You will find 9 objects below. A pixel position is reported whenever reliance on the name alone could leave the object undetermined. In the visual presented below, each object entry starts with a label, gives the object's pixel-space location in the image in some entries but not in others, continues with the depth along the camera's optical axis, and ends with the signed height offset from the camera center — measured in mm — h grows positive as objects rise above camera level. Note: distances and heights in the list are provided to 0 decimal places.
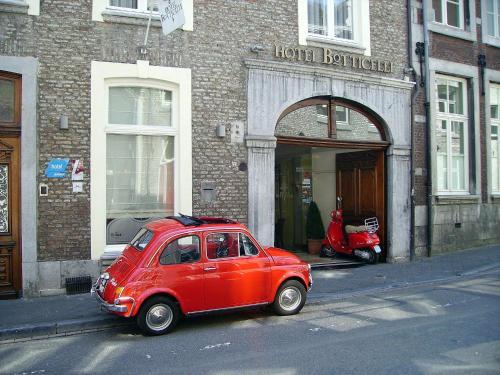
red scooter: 11883 -1082
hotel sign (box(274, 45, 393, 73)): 10930 +3445
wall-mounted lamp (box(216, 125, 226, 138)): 10008 +1474
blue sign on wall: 8789 +627
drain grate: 8789 -1568
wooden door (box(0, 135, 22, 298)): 8633 -208
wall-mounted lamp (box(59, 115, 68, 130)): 8820 +1493
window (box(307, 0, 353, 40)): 11664 +4596
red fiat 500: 6387 -1084
